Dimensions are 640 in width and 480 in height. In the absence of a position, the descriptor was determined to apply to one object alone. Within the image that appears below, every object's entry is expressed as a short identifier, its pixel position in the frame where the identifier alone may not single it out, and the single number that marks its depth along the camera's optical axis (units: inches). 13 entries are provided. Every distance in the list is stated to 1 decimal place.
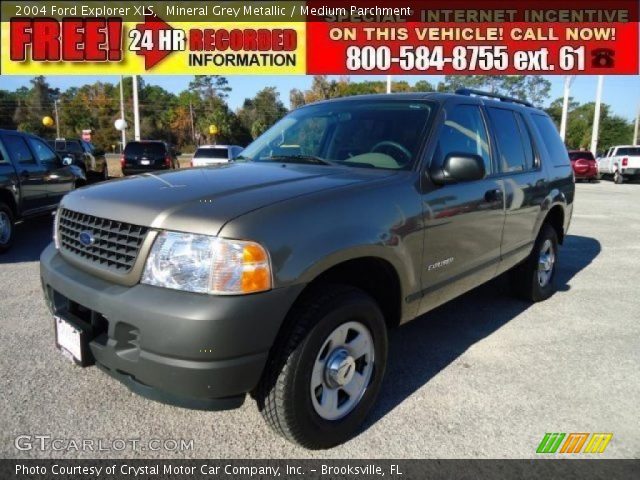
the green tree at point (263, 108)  3242.4
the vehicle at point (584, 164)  930.1
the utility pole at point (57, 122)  2825.3
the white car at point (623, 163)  918.4
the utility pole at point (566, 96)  1181.7
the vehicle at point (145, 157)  639.8
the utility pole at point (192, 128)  3004.4
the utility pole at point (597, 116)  1259.8
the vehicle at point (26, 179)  272.4
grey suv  81.1
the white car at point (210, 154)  641.6
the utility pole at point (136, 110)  938.6
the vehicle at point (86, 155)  650.8
